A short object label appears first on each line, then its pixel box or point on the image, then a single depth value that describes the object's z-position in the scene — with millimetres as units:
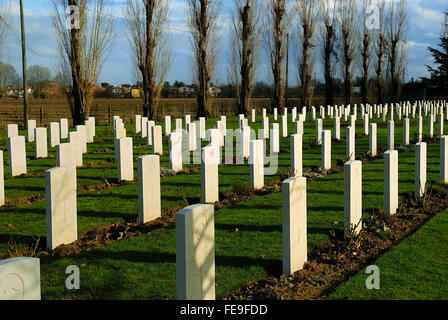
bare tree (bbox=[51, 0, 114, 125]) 19844
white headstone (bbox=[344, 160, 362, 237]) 6215
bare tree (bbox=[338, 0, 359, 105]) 36219
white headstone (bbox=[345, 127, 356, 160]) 12140
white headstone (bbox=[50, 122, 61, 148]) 15094
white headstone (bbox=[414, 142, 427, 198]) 8375
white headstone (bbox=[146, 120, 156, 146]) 15098
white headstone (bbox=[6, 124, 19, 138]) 14078
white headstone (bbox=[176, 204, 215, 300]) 3781
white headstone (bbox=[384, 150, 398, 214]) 7215
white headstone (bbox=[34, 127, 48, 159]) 13334
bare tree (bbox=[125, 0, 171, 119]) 22484
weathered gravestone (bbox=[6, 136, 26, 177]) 10812
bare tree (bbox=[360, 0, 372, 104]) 38281
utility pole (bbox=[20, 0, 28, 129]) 21953
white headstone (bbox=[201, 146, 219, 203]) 8062
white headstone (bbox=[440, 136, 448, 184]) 9375
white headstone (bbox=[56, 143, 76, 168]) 9195
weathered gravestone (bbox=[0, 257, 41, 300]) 2930
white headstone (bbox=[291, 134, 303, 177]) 10023
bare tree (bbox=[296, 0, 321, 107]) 32375
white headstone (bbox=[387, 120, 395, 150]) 13593
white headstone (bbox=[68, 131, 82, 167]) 11688
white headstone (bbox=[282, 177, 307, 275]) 5109
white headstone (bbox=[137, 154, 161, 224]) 7027
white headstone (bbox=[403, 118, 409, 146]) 14820
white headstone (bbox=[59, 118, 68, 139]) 16875
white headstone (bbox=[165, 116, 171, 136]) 17344
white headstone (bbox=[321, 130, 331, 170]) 11273
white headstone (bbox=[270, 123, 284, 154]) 13094
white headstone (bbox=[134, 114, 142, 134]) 19422
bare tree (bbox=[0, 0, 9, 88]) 21486
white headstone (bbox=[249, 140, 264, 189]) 9148
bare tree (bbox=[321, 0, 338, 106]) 35656
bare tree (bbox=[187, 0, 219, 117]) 24797
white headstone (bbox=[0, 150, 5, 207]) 8073
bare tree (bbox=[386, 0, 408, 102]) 40328
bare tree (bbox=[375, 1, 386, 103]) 40344
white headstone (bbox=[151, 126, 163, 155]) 13422
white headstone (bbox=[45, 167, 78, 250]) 5926
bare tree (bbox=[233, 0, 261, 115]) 27766
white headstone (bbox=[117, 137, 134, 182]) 9852
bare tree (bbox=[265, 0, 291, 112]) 30109
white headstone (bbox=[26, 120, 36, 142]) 16734
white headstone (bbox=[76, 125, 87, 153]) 14421
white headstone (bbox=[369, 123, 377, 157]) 13215
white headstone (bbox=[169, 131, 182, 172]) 11268
